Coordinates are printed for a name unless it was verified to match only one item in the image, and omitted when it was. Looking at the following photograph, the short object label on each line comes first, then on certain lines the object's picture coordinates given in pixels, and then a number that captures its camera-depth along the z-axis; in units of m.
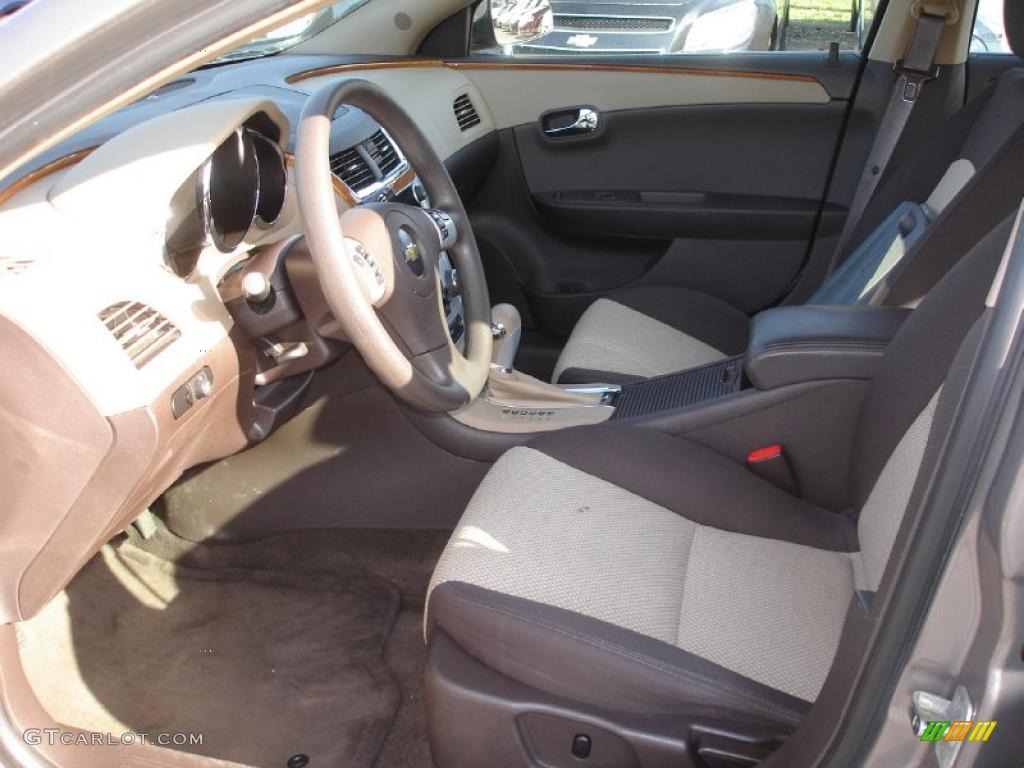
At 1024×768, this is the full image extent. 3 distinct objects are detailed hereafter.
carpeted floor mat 1.82
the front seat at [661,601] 1.25
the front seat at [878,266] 1.75
